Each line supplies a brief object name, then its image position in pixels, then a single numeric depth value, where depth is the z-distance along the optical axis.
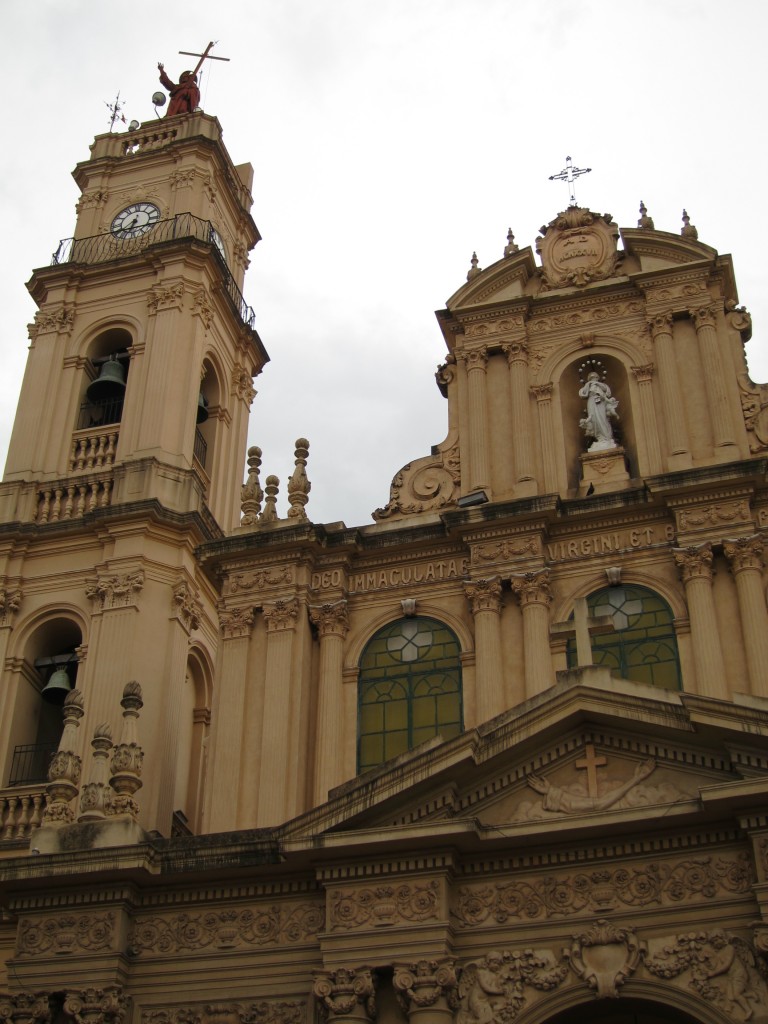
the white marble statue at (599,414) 20.27
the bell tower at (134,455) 21.78
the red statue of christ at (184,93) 31.14
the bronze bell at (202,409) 26.48
